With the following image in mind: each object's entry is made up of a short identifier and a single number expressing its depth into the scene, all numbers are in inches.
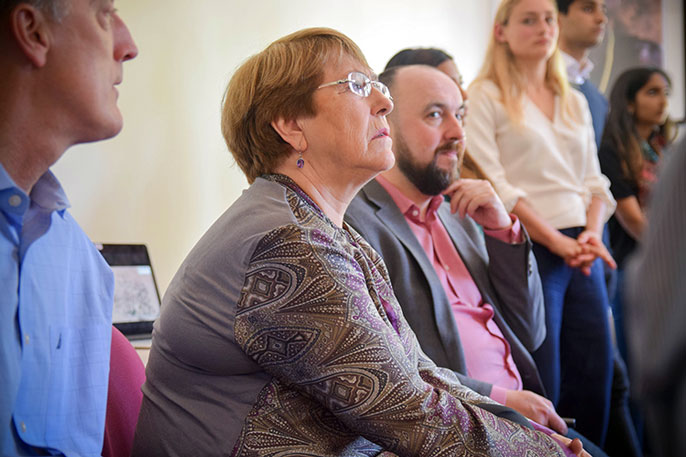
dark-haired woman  133.2
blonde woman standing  95.4
